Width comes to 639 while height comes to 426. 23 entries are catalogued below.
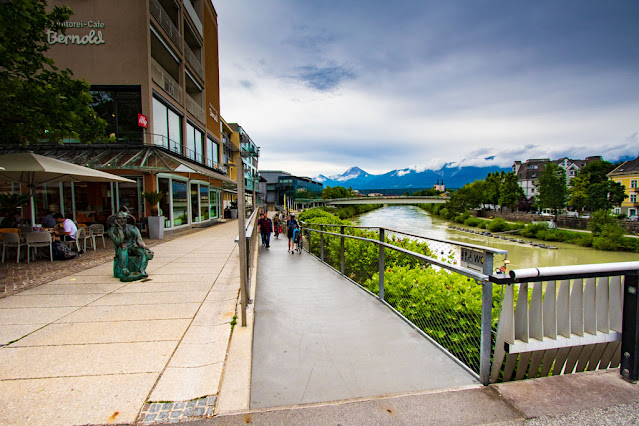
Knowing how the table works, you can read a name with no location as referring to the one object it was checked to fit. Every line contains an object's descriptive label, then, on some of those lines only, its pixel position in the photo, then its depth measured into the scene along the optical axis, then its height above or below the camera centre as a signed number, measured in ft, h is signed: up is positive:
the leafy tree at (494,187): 239.50 +8.15
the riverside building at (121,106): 46.47 +15.03
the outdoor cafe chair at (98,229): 34.58 -3.43
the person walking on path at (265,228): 43.09 -4.25
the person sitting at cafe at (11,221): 29.55 -2.10
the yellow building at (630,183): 173.99 +7.87
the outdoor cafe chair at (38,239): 24.79 -3.22
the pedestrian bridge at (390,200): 257.48 -2.00
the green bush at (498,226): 183.62 -17.05
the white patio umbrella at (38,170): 22.96 +2.32
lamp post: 11.89 -1.92
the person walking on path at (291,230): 38.73 -4.03
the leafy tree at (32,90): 22.00 +8.47
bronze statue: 18.61 -3.31
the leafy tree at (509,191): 223.71 +4.62
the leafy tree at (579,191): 182.29 +3.69
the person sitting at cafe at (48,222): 28.99 -2.16
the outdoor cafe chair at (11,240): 24.62 -3.28
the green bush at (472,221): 212.80 -16.69
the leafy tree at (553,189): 181.11 +4.85
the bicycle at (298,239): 38.73 -5.18
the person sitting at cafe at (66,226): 27.43 -2.45
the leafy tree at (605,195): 167.02 +1.08
